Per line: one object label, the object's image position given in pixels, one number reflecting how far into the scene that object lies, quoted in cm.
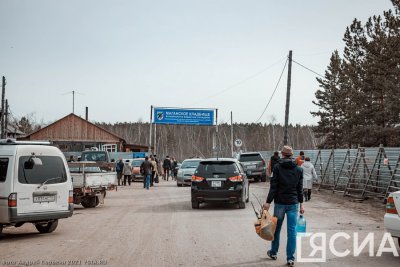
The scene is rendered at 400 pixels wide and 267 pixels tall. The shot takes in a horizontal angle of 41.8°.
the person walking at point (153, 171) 3116
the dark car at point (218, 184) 1709
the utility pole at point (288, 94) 3175
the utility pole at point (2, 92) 4625
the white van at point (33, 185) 1090
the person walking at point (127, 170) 3394
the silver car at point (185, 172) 3078
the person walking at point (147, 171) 2906
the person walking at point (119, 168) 3409
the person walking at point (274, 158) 2191
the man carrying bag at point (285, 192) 858
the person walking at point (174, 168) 4258
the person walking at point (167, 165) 4053
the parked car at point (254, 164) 3500
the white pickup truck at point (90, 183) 1744
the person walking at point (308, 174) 1941
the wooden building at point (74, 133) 5794
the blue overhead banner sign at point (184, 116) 5044
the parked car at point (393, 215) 880
